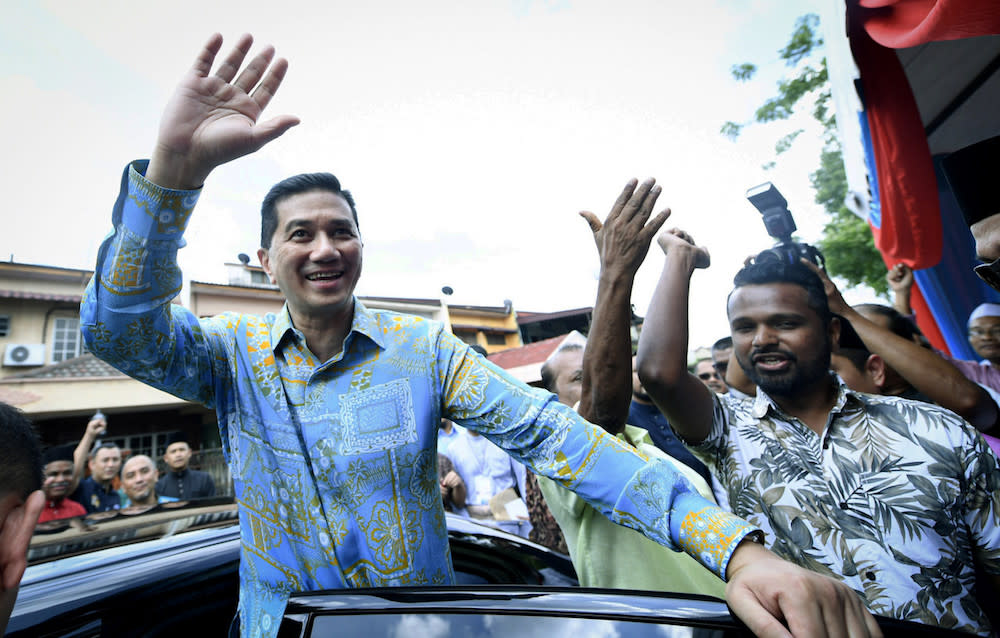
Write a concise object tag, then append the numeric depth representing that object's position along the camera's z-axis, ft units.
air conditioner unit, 48.88
